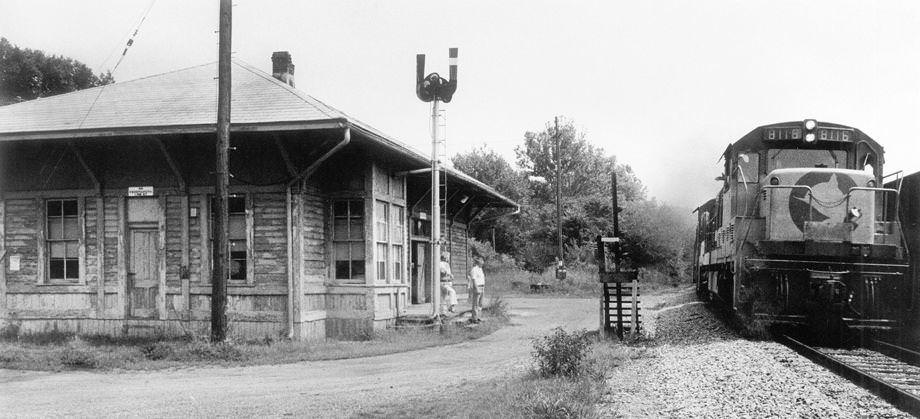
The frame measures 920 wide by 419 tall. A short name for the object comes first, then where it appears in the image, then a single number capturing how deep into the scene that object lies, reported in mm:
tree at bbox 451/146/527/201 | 73500
